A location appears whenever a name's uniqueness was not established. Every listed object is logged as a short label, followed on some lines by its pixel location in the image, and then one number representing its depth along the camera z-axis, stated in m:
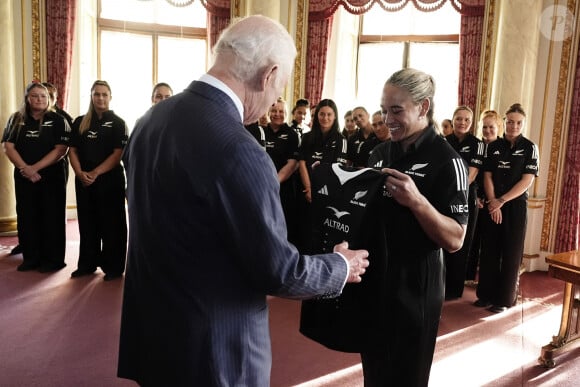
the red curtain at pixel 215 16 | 6.68
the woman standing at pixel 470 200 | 4.37
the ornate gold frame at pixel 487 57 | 5.70
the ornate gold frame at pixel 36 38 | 6.19
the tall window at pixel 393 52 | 6.69
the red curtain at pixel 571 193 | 5.28
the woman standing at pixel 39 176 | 4.59
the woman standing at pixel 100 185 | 4.40
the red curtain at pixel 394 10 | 5.86
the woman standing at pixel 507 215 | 4.21
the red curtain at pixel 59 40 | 6.32
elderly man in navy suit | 1.09
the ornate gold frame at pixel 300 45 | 6.63
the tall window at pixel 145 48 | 7.34
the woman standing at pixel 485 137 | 4.46
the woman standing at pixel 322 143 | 4.78
